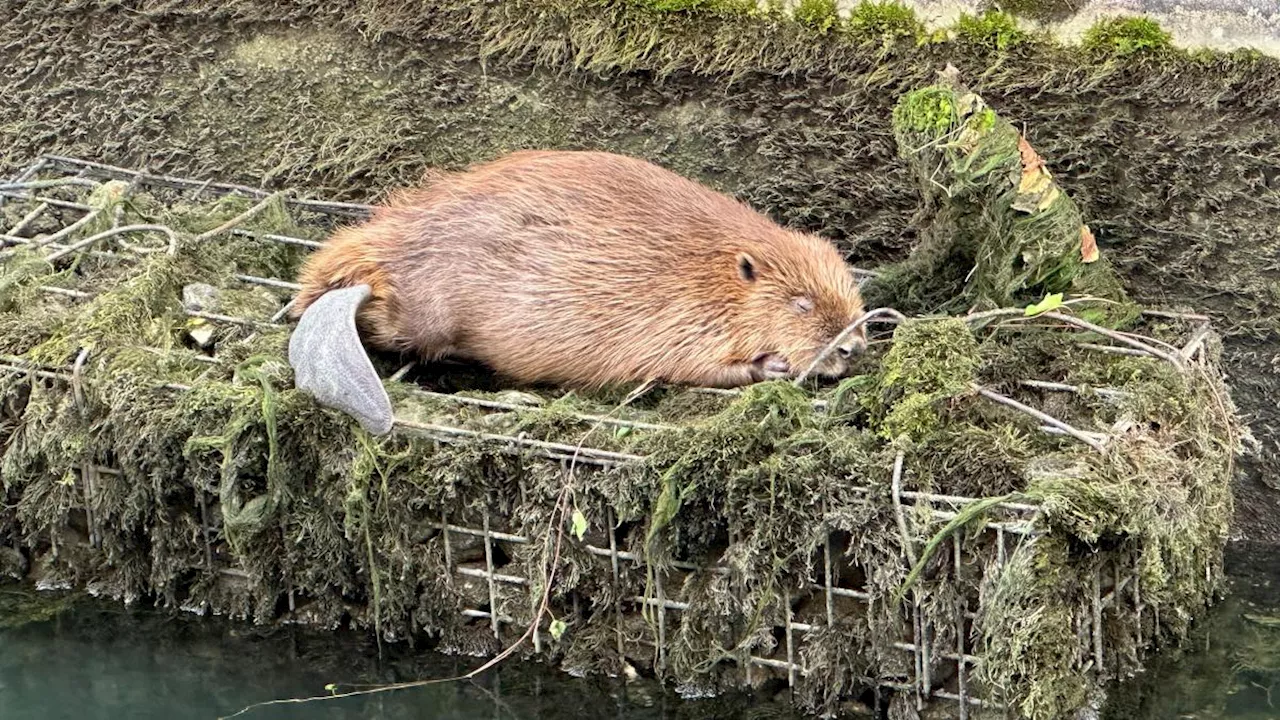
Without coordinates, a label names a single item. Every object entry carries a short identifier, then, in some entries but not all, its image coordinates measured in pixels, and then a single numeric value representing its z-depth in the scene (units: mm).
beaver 4191
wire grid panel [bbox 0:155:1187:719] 3512
